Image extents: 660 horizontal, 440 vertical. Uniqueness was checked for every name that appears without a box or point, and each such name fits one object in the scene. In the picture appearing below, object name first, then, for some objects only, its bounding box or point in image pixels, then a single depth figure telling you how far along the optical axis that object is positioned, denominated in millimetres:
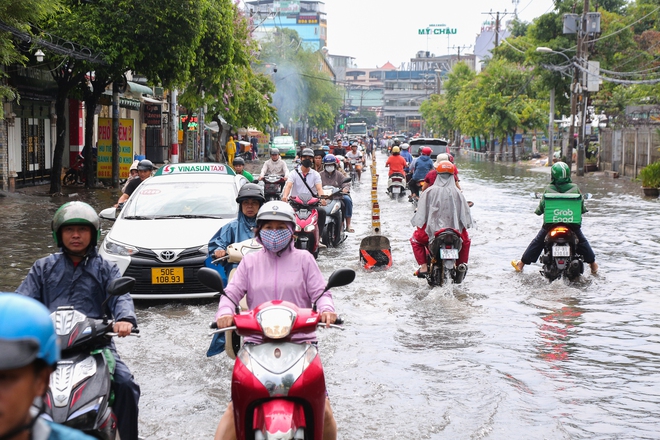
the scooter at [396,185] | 28062
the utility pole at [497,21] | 76106
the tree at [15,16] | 15797
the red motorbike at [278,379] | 4195
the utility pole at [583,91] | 40938
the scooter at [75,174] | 29844
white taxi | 10250
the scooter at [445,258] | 11062
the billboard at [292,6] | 194000
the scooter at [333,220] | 15583
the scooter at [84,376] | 3938
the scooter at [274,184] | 18356
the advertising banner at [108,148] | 29734
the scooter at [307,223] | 13250
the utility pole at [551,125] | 51975
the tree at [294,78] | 84438
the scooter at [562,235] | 11688
